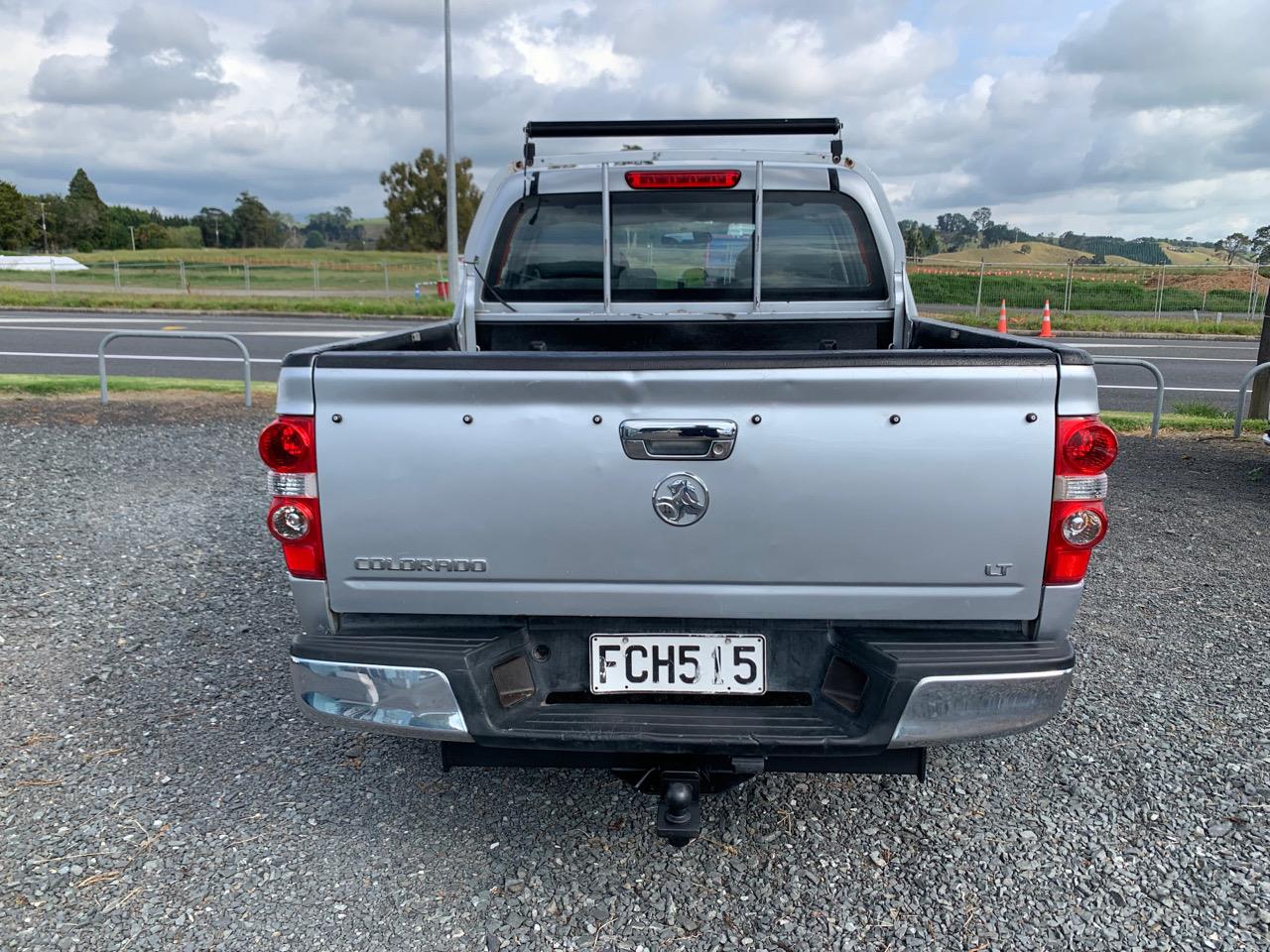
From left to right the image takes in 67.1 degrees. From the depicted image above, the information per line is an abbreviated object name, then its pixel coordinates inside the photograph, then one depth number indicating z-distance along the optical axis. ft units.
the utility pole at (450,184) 67.31
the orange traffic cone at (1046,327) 60.92
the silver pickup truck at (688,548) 7.79
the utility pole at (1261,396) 31.22
